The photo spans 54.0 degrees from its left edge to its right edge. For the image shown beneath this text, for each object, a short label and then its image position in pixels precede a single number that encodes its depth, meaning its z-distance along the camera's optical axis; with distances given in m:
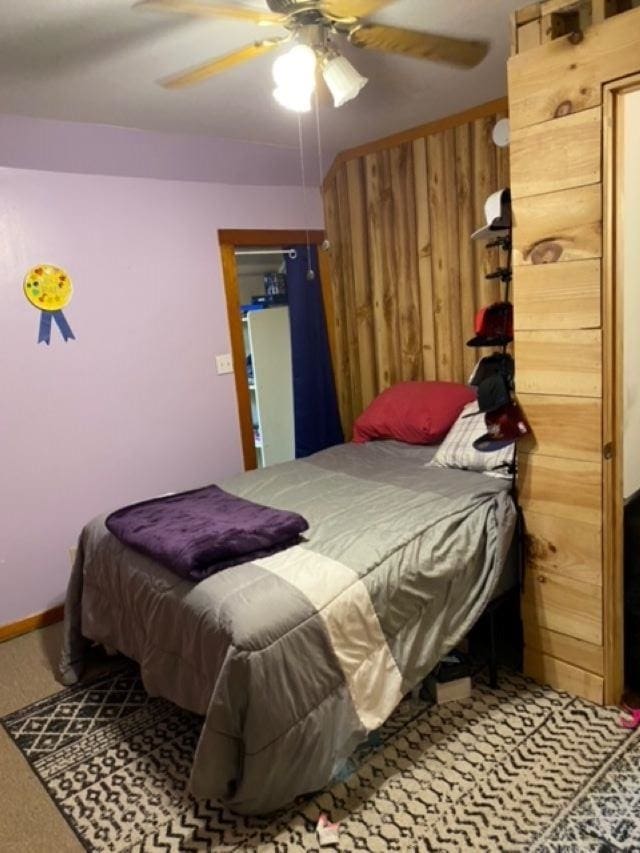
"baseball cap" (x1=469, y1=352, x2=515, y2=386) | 2.19
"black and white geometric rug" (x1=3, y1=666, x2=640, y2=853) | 1.72
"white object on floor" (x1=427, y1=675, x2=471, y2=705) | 2.25
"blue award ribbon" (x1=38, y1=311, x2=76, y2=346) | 3.04
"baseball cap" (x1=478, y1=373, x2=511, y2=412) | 2.16
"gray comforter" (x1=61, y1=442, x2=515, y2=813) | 1.68
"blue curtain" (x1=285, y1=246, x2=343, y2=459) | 4.10
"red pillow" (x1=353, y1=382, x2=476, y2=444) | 3.20
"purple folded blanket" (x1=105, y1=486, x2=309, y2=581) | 1.98
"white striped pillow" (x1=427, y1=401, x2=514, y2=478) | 2.63
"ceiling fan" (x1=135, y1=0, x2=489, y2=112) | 1.72
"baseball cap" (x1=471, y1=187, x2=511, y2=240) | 2.17
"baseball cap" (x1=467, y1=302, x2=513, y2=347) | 2.28
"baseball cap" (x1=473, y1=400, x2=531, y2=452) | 2.16
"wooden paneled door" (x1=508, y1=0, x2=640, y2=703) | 1.85
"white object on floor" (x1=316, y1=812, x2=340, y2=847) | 1.72
